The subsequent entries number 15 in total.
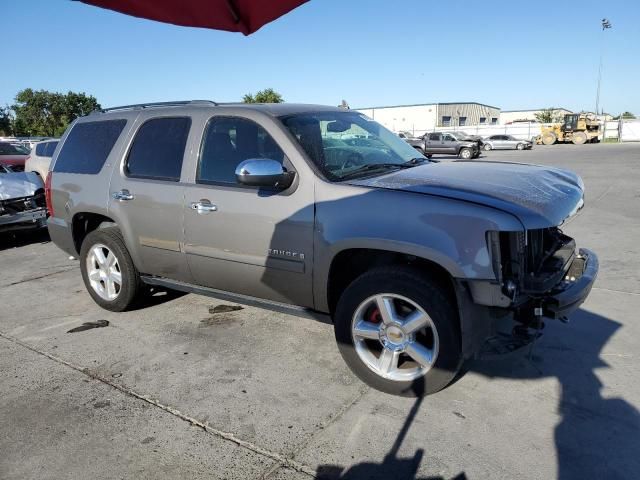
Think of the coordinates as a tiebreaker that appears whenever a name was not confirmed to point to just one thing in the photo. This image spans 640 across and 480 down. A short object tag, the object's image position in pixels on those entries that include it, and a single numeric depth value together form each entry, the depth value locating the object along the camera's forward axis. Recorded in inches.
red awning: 85.6
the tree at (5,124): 2119.8
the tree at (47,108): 2329.0
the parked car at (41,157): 435.2
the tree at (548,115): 3142.2
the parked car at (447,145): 1171.3
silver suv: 110.3
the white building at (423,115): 2860.5
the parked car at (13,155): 527.8
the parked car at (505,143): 1473.9
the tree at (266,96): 1975.9
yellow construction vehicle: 1691.7
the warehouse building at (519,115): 3682.1
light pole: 2274.9
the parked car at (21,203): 304.7
